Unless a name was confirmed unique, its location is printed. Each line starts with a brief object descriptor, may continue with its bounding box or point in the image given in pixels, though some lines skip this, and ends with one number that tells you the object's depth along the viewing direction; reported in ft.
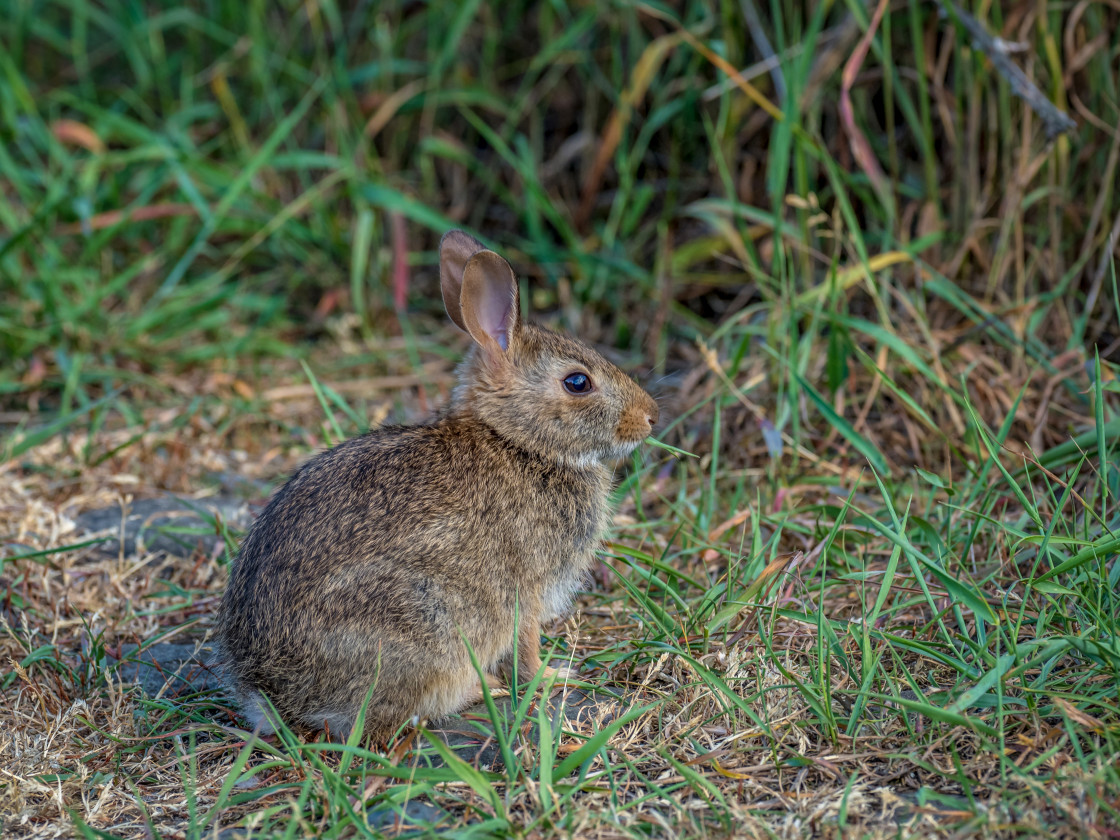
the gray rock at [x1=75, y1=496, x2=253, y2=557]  27.04
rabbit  20.10
